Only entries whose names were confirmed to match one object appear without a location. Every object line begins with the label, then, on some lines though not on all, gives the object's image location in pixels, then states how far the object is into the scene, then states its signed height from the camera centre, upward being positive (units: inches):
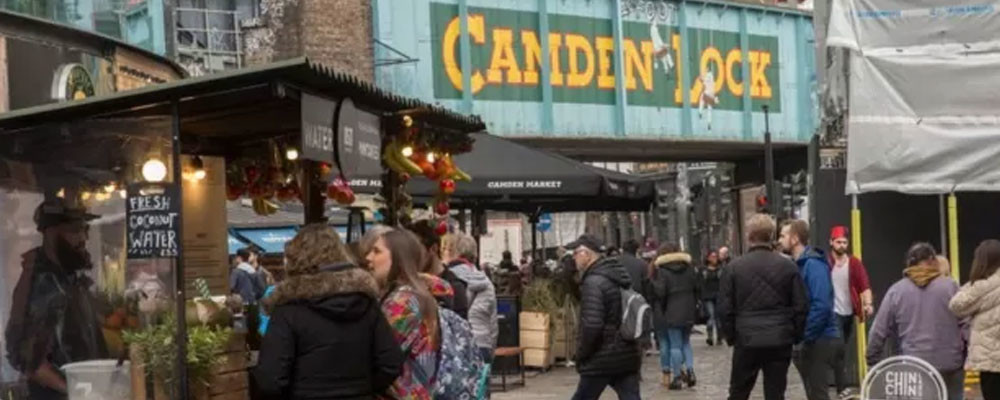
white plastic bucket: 286.2 -33.9
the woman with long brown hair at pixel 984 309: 377.4 -35.4
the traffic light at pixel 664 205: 1021.3 -19.5
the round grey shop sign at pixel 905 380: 344.5 -48.0
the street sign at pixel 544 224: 1496.1 -38.5
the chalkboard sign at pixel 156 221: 279.0 -3.6
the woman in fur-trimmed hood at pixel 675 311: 648.4 -57.0
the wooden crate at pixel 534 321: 715.4 -64.5
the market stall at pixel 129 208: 279.7 -0.8
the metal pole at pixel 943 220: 597.6 -19.9
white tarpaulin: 576.7 +30.0
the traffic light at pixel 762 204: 1140.4 -20.7
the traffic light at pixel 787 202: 1079.2 -18.5
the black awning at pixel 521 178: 627.9 +3.6
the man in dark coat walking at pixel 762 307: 412.5 -35.8
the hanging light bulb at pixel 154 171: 284.9 +5.8
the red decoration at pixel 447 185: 454.5 +1.3
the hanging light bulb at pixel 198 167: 374.9 +8.2
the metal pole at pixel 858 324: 565.9 -56.5
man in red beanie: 521.0 -40.1
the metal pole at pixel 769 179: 1026.1 -1.2
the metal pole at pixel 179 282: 279.4 -15.4
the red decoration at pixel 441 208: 478.9 -5.7
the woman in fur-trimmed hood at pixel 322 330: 246.4 -22.5
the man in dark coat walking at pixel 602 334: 403.2 -40.7
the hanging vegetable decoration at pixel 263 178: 404.8 +5.2
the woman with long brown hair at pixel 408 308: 265.7 -20.7
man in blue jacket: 451.5 -46.7
